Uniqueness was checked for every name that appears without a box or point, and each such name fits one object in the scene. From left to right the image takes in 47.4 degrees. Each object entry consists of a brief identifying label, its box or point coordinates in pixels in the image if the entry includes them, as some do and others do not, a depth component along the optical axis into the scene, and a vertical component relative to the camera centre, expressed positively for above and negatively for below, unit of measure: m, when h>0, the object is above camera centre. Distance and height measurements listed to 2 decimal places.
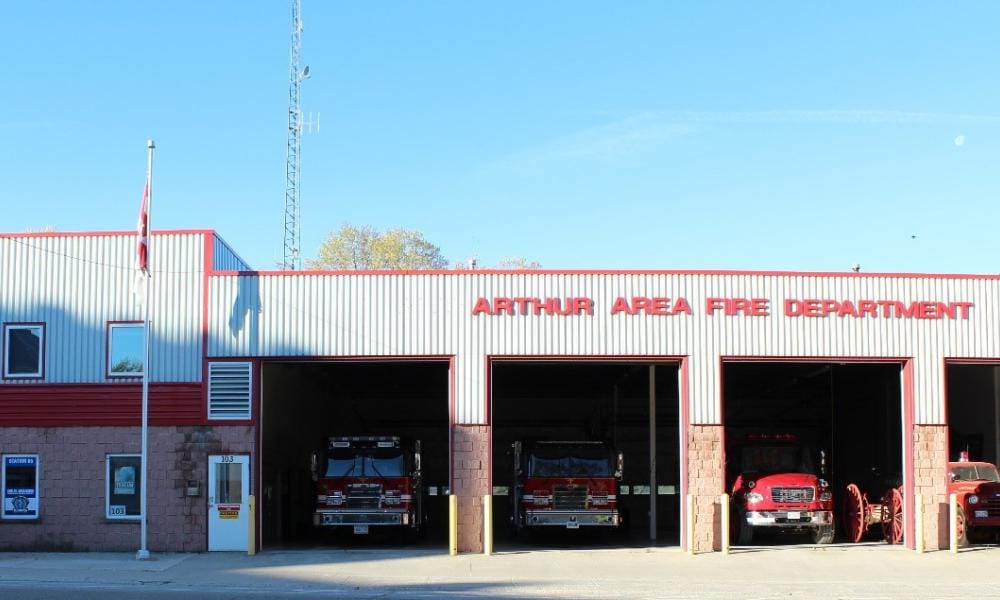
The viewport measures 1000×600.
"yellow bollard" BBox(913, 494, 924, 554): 23.49 -2.62
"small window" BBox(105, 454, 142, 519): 23.73 -1.83
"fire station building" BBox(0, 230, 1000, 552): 23.67 +1.04
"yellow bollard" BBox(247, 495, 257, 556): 22.75 -2.54
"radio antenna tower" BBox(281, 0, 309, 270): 54.06 +12.58
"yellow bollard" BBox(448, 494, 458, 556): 22.69 -2.52
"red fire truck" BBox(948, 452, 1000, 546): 25.58 -2.25
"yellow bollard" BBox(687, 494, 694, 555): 22.97 -2.52
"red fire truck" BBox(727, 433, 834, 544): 25.30 -2.12
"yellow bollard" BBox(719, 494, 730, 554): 23.17 -2.50
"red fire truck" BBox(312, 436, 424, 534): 25.92 -1.98
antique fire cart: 25.22 -2.67
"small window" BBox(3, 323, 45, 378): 24.14 +1.02
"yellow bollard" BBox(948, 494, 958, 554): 23.34 -2.56
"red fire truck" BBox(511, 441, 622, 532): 26.39 -2.06
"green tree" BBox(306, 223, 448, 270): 79.88 +10.44
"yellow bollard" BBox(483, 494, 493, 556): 22.89 -2.49
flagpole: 22.45 +0.04
